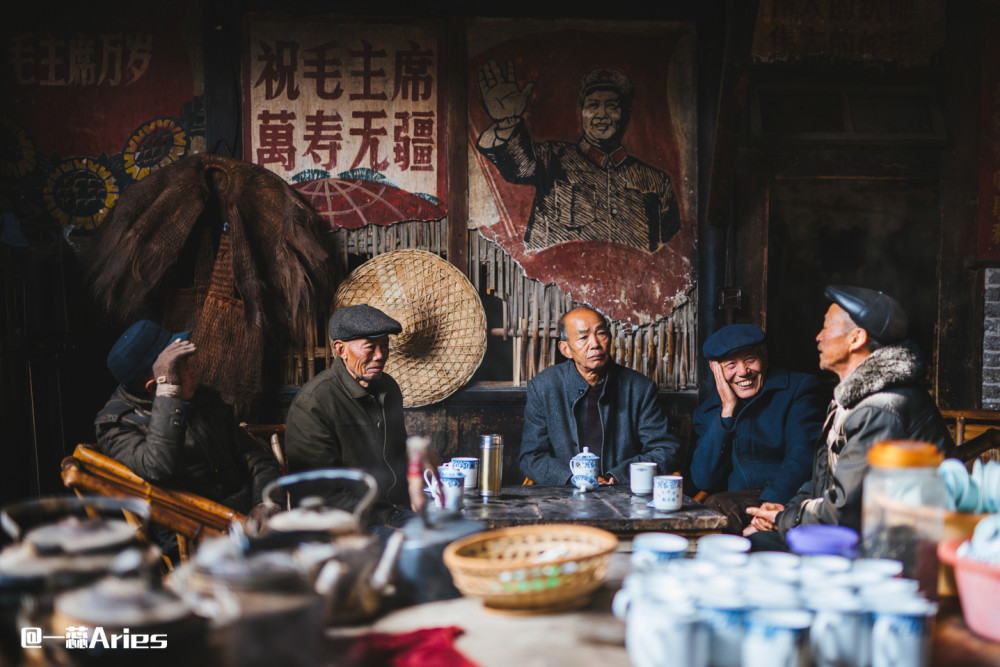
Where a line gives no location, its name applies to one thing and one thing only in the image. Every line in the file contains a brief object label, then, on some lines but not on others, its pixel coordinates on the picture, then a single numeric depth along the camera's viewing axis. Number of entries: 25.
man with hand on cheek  3.92
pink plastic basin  1.45
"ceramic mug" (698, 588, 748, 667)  1.29
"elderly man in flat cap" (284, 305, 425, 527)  3.35
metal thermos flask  3.05
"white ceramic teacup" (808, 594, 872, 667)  1.30
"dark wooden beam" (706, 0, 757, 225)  3.90
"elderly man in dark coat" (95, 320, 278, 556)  2.95
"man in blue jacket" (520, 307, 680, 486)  4.14
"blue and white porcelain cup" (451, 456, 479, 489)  3.13
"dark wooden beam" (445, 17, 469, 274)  4.70
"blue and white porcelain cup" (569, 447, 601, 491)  3.23
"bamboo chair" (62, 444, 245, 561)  2.69
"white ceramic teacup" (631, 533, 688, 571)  1.66
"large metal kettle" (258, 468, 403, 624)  1.44
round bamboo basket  1.57
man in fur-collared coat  2.49
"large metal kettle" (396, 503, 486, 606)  1.71
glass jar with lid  1.61
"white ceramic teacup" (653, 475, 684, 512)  2.82
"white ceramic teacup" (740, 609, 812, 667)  1.25
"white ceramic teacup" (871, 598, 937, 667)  1.28
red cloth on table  1.38
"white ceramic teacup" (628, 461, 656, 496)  3.12
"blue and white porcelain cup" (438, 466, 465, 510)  2.45
